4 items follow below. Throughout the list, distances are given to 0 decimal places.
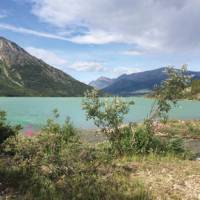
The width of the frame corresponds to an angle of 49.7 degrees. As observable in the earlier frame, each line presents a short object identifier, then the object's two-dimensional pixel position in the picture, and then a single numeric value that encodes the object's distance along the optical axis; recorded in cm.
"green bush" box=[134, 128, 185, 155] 1175
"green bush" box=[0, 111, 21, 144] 995
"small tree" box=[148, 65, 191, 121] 1251
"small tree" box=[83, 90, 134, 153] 1228
